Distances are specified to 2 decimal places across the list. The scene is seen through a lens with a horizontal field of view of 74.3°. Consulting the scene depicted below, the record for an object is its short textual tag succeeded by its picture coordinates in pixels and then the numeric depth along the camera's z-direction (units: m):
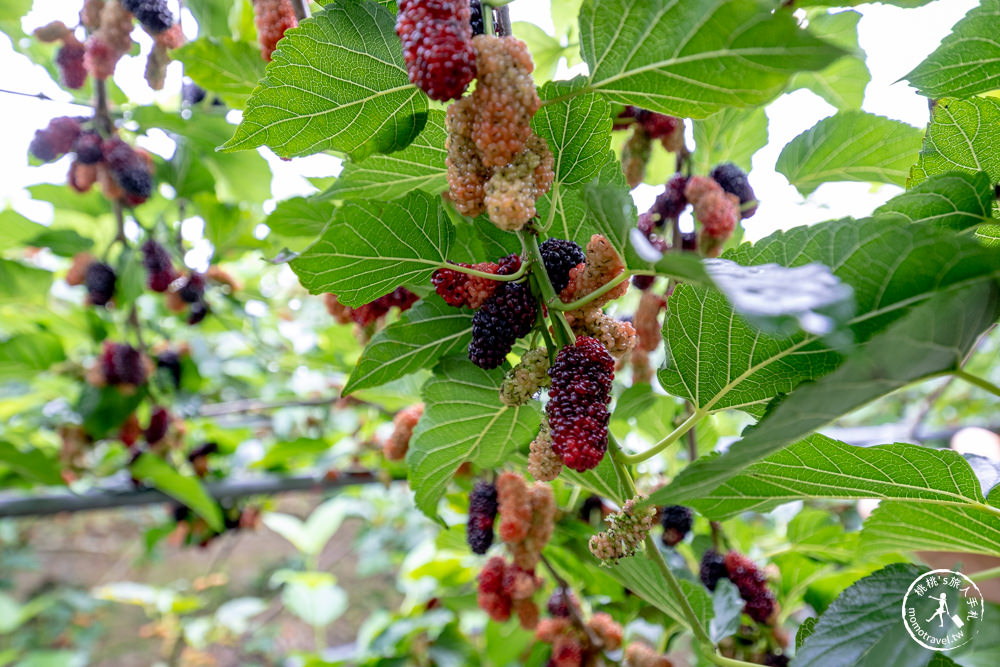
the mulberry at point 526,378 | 0.18
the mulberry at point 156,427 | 0.49
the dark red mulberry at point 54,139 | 0.40
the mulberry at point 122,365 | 0.45
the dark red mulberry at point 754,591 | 0.27
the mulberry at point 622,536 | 0.17
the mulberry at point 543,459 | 0.17
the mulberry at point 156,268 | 0.43
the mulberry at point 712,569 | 0.28
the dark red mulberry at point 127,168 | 0.39
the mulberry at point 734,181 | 0.27
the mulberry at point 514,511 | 0.25
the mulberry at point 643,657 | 0.27
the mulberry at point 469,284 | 0.18
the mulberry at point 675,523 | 0.29
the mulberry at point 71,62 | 0.40
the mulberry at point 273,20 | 0.20
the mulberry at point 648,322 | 0.29
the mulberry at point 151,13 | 0.31
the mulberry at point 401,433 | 0.31
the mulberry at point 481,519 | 0.28
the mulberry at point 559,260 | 0.18
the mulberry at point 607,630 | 0.31
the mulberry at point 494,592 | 0.30
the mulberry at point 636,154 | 0.26
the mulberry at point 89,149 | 0.39
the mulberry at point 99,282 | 0.44
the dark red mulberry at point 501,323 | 0.18
